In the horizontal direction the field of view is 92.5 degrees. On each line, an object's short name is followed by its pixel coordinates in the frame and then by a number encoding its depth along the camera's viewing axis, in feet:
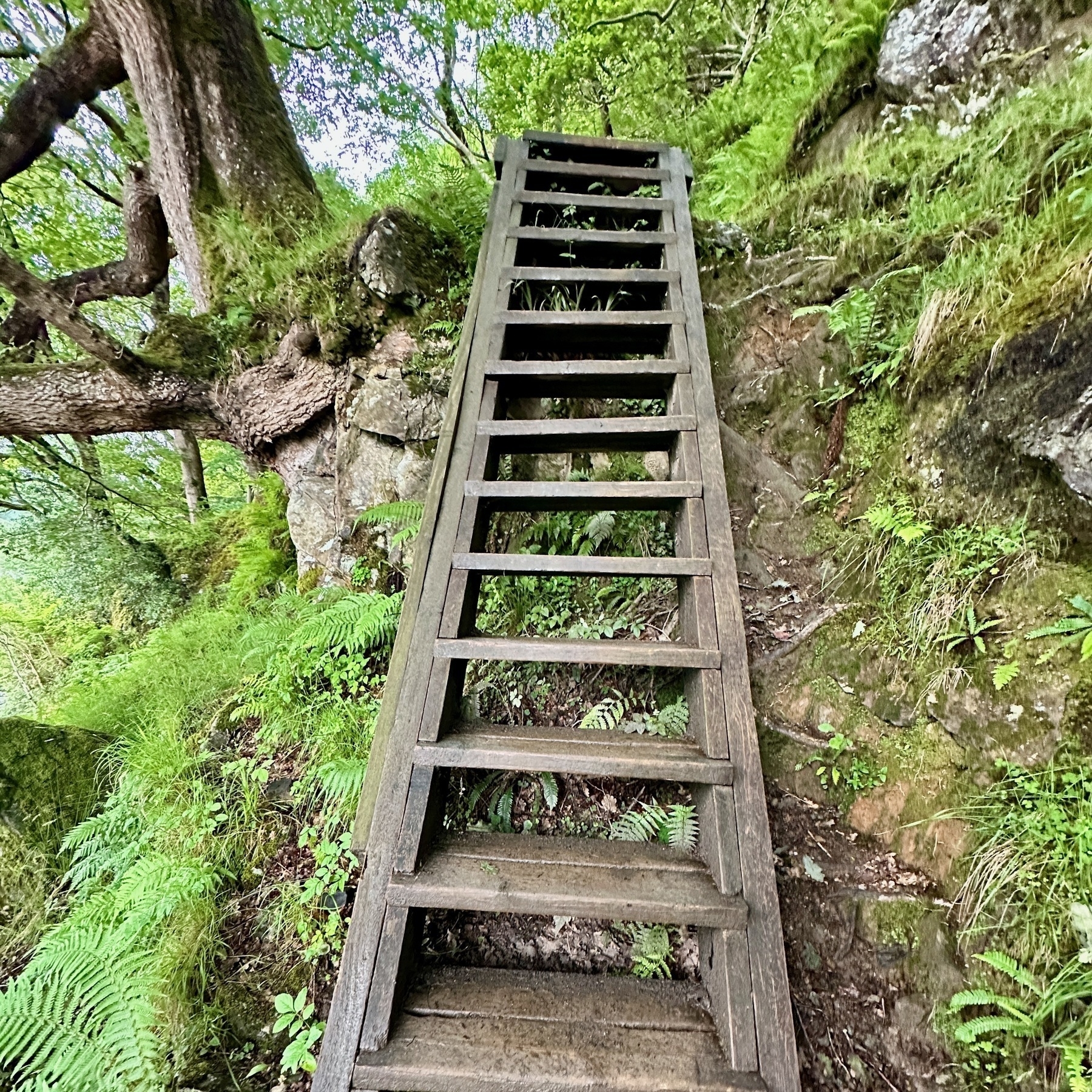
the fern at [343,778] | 6.63
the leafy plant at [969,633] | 5.57
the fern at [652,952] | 4.96
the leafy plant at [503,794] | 6.10
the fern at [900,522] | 6.42
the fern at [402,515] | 9.37
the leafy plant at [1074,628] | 4.95
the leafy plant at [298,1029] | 4.80
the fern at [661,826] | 5.35
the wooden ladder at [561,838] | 3.81
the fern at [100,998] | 4.69
